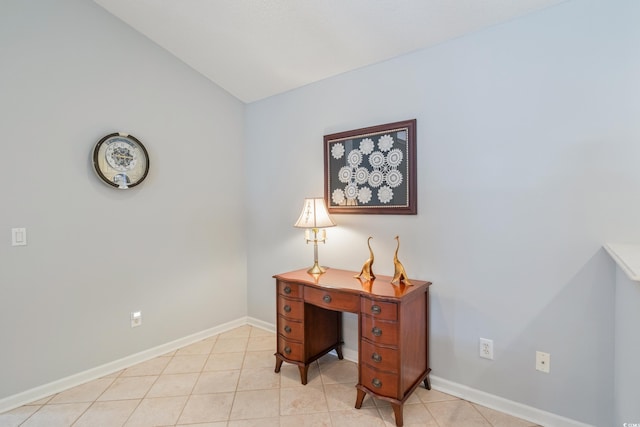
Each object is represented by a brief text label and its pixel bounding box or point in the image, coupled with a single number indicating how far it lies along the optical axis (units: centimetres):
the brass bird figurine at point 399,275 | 202
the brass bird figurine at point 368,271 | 217
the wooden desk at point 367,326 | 179
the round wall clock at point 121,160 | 233
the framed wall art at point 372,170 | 219
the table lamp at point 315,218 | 238
